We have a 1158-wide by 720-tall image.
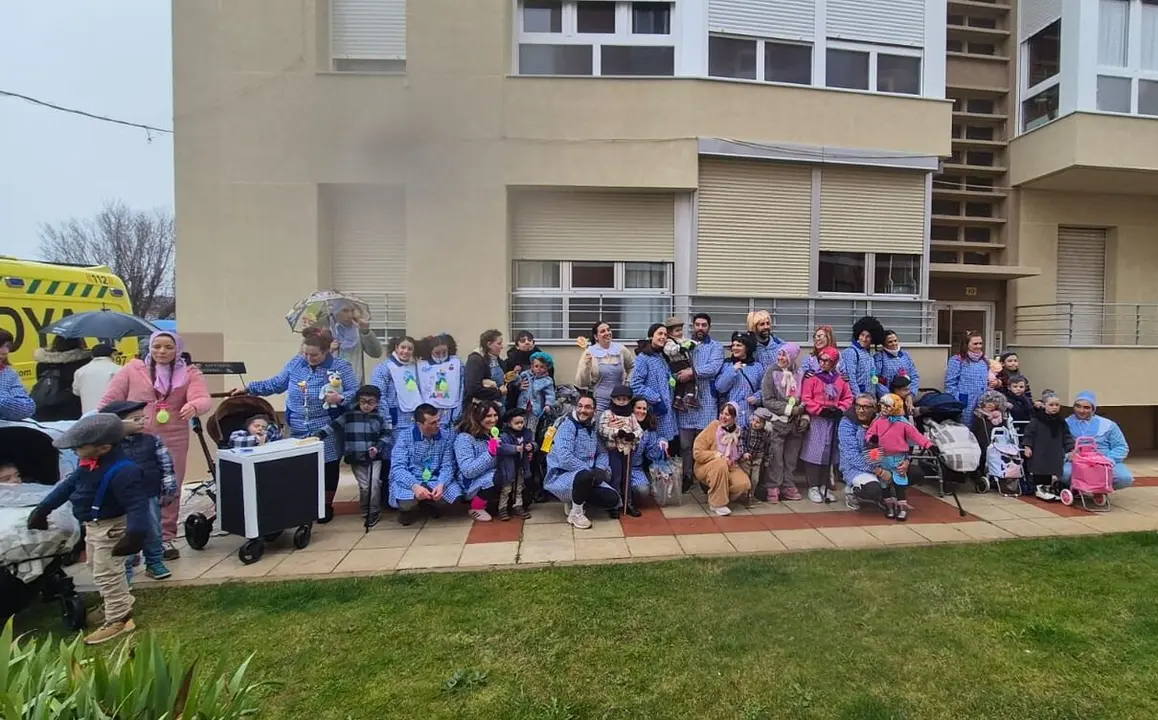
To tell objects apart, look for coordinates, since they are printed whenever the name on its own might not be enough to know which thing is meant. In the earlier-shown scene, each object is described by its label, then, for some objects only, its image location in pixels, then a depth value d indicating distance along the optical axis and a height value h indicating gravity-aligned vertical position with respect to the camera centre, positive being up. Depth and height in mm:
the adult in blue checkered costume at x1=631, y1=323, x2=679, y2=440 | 5855 -509
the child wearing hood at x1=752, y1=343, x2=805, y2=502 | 5789 -967
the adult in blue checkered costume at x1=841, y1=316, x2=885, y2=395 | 6312 -298
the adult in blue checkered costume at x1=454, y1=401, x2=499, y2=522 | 5312 -1186
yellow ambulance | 6488 +281
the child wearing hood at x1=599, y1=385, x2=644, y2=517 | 5387 -996
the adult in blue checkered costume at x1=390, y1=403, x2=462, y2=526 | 5238 -1298
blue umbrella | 5176 -29
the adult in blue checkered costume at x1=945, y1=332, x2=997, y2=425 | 6633 -520
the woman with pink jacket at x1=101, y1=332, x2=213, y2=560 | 4426 -523
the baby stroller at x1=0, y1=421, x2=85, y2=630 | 3254 -1316
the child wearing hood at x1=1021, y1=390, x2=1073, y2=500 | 5992 -1216
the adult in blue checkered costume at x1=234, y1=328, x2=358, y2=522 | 5152 -560
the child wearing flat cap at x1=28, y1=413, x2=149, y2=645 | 3336 -1051
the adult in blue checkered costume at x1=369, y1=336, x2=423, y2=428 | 5539 -568
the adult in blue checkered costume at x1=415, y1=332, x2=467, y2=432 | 5609 -504
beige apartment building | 6781 +2083
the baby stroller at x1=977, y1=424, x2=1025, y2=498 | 6172 -1418
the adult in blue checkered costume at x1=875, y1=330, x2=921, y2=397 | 6450 -392
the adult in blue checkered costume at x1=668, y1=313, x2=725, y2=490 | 6051 -599
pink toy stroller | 5699 -1434
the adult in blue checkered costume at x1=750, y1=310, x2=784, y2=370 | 6223 -111
